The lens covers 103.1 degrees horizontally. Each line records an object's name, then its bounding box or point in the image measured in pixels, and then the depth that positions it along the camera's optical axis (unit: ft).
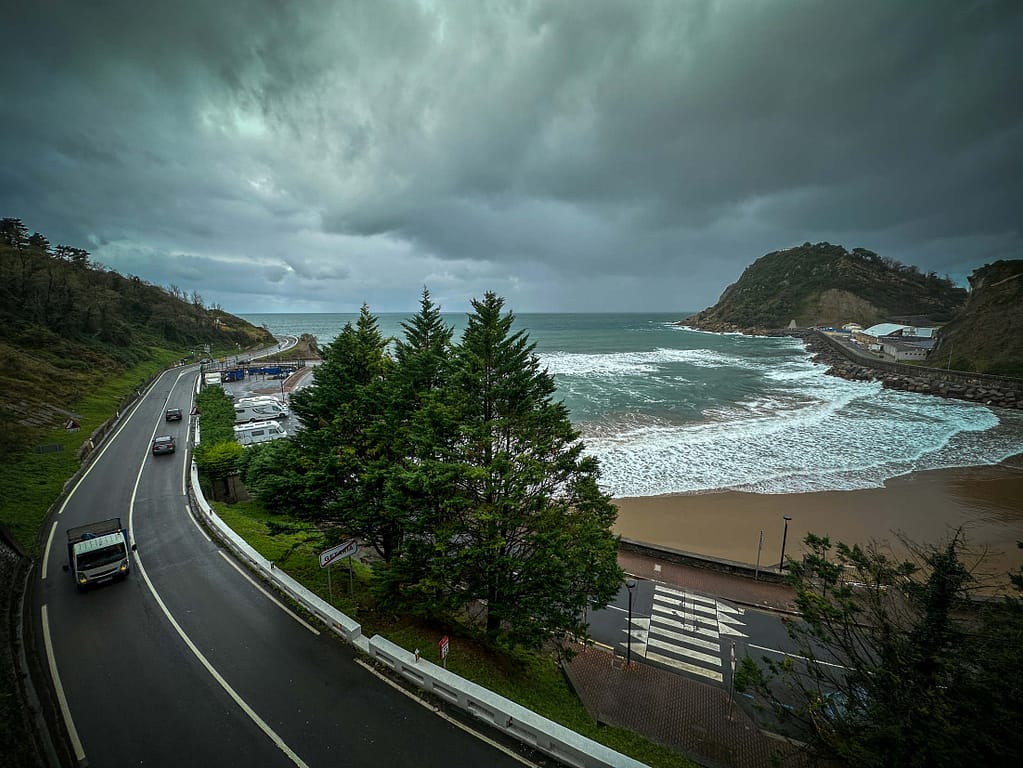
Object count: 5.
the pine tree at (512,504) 33.17
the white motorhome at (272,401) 131.44
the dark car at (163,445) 87.92
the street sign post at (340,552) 34.57
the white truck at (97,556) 41.68
